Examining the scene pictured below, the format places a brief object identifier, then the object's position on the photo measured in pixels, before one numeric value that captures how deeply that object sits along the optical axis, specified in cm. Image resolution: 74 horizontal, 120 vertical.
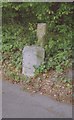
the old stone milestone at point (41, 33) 835
